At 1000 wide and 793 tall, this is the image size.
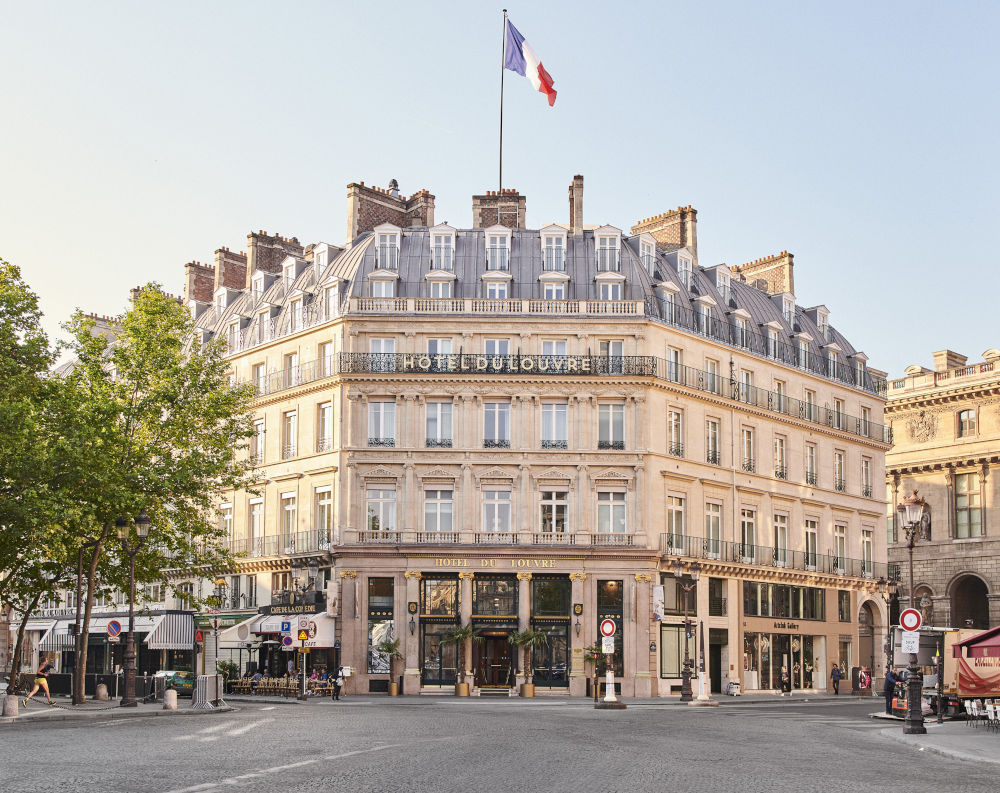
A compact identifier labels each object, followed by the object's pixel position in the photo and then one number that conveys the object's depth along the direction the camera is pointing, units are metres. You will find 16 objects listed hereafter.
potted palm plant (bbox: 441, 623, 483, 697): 46.75
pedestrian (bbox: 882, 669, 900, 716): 34.72
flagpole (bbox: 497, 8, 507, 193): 53.53
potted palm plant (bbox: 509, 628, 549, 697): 46.72
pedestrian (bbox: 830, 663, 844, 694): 55.16
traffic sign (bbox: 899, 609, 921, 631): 26.39
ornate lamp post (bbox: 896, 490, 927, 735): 26.36
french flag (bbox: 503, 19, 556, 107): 51.41
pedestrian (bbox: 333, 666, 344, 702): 43.14
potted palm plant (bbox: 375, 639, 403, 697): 46.91
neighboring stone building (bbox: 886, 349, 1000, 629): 68.25
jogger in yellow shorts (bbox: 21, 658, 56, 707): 33.44
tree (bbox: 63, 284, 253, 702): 38.59
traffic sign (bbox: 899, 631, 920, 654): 26.42
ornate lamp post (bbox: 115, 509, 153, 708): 34.44
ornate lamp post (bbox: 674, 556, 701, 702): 49.38
